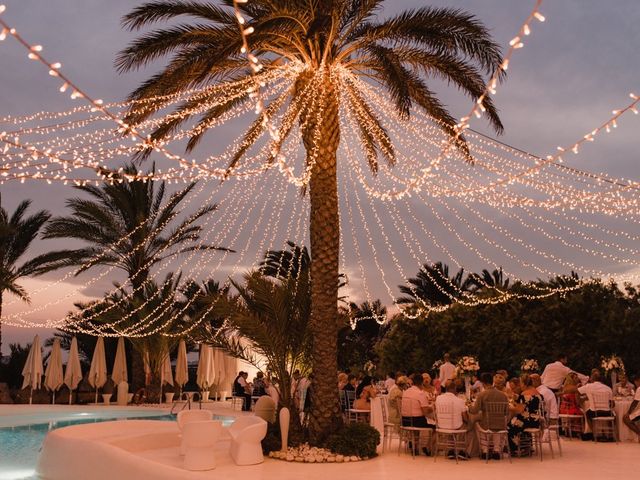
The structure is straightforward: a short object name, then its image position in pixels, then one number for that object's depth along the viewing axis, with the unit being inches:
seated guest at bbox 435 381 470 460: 407.8
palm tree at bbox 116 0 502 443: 436.1
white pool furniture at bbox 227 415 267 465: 396.5
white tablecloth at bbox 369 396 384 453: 490.9
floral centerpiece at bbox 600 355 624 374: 604.7
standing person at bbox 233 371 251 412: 826.2
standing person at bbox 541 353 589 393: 576.1
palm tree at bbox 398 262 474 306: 1288.1
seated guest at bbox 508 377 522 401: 443.0
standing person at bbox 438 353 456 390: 712.5
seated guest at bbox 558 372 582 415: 519.2
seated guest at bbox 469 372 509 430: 405.1
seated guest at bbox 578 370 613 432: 498.3
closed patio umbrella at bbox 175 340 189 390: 965.8
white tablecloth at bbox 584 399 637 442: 514.9
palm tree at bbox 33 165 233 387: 888.3
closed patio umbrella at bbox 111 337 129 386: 924.6
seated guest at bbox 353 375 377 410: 499.5
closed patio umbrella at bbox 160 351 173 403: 944.3
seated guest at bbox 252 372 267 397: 748.8
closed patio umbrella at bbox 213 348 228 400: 1046.6
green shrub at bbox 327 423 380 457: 421.7
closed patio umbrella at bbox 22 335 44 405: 864.9
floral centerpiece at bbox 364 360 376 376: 895.7
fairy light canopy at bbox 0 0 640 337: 368.2
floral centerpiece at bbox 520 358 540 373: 649.6
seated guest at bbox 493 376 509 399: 419.8
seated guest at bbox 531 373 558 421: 476.4
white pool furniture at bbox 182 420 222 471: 364.5
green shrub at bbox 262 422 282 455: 435.8
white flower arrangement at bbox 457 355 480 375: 603.5
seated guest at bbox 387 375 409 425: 474.3
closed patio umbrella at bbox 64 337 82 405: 884.6
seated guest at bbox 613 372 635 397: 570.2
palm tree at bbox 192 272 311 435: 453.7
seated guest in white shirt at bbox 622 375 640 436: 490.7
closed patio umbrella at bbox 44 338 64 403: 871.1
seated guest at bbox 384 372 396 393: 670.0
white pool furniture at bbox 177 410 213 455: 421.8
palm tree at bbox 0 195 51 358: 906.7
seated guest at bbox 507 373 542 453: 419.2
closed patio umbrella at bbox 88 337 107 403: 899.4
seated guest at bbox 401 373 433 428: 428.1
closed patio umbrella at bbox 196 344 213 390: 978.1
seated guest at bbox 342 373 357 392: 600.8
